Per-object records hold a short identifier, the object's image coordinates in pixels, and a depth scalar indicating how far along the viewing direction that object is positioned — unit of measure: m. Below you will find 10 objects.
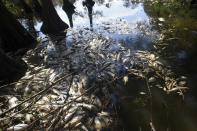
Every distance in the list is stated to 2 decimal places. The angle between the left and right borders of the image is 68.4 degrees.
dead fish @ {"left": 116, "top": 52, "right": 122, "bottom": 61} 3.51
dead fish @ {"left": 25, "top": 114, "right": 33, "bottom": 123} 2.17
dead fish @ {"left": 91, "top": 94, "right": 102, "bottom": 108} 2.34
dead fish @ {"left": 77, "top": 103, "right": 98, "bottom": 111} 2.24
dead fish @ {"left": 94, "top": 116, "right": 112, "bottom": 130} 2.00
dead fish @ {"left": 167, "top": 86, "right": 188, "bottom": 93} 2.36
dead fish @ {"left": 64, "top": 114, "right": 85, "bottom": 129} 2.05
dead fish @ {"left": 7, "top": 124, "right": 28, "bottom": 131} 1.98
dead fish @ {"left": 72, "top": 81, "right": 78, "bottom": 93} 2.70
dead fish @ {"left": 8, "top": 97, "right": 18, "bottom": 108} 2.46
